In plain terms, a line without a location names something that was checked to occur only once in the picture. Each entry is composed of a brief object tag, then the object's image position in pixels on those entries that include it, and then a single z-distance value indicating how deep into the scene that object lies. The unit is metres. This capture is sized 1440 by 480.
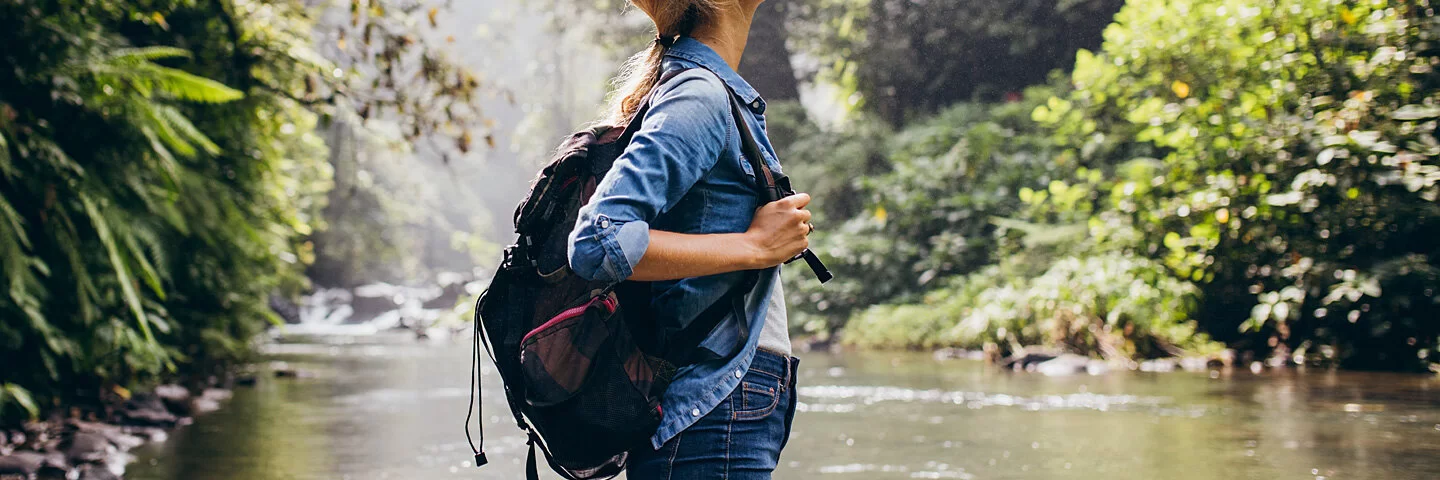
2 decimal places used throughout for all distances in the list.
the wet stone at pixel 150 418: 6.64
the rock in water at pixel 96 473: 4.92
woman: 1.64
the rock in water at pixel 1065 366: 10.46
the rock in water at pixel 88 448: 5.27
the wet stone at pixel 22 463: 4.78
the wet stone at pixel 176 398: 7.38
